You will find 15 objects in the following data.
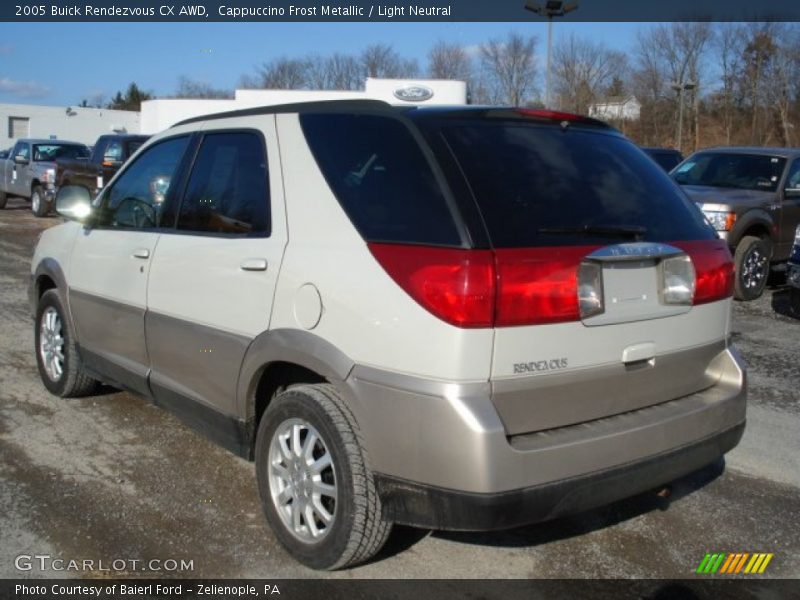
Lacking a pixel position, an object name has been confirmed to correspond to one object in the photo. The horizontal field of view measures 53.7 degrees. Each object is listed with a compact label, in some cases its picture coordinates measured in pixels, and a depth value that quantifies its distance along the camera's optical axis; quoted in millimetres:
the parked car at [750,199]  9555
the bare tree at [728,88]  47625
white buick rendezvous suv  2656
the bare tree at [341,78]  47719
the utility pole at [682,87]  37519
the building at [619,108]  42528
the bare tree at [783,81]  44625
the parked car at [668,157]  16703
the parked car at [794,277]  8398
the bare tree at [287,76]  51625
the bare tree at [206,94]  66062
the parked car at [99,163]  17250
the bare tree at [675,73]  47438
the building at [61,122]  57812
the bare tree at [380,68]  42406
